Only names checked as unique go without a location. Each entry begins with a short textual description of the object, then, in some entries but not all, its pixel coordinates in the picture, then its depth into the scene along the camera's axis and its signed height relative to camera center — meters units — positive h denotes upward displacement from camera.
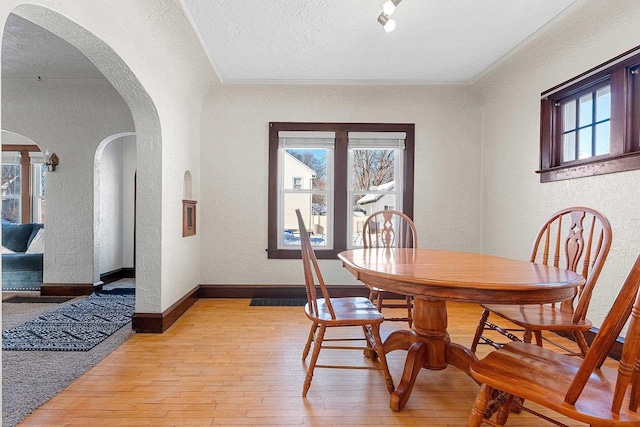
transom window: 2.52 +0.73
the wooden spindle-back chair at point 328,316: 1.80 -0.60
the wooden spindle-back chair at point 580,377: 0.92 -0.57
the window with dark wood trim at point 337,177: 3.90 +0.41
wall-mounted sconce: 3.92 +0.58
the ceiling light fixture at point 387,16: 2.17 +1.37
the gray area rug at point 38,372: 1.73 -1.05
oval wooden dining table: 1.33 -0.31
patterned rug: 2.50 -1.04
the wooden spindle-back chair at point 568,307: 1.65 -0.56
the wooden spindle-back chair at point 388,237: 2.50 -0.23
